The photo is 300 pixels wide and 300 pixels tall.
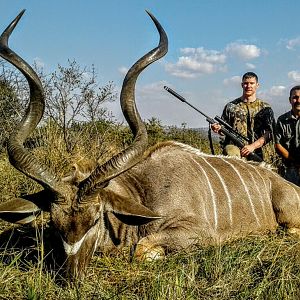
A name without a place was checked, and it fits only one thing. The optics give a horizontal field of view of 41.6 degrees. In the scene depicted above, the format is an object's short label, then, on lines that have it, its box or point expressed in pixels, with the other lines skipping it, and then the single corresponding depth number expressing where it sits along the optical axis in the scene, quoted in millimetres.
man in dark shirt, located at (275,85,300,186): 4209
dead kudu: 2349
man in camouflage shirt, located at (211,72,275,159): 4597
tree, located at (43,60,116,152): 5448
